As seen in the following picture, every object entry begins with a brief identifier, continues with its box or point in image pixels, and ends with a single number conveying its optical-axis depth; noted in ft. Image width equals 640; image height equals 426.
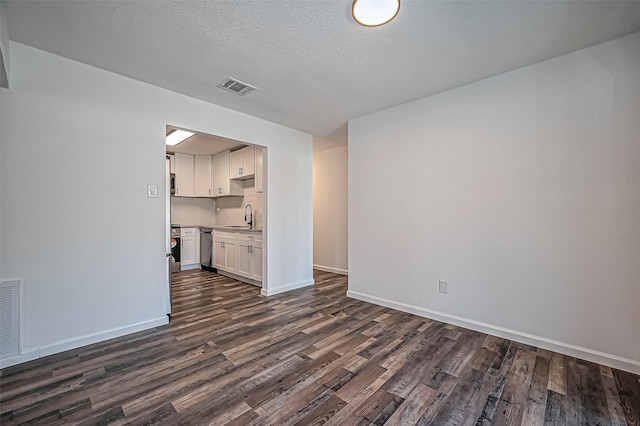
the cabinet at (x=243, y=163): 16.70
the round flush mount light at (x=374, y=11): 5.45
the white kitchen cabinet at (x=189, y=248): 18.79
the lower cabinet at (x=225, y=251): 16.23
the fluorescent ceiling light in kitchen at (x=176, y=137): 14.36
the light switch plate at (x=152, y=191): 9.21
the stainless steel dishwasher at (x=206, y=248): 18.40
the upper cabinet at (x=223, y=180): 18.74
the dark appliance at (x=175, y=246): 17.81
